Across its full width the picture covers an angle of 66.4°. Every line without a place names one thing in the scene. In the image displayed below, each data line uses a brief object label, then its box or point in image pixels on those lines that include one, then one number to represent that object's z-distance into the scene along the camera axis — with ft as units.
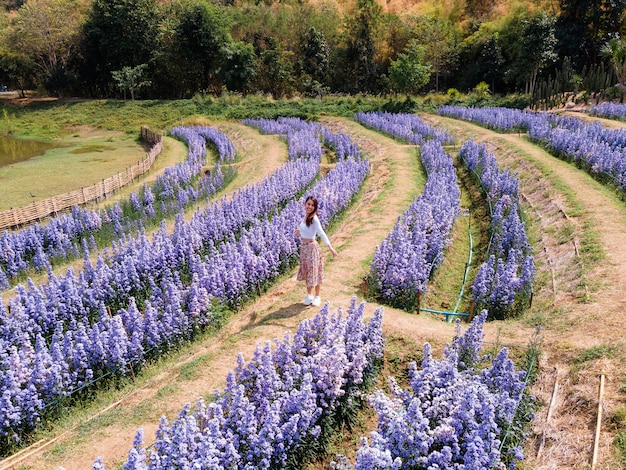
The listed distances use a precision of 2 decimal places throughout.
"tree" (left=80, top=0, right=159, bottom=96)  175.15
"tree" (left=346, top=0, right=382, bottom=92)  159.12
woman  26.99
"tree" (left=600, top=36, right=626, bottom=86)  96.07
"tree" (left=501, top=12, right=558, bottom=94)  118.32
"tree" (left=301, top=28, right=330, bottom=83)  172.04
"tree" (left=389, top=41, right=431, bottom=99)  112.57
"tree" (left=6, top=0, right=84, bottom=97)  172.65
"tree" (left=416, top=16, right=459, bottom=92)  151.84
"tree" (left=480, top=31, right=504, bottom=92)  141.79
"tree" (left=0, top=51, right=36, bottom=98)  187.19
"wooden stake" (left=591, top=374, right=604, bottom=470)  16.18
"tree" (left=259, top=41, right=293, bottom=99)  166.09
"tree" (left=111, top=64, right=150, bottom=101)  169.17
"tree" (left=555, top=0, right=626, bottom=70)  116.67
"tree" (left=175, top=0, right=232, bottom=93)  163.94
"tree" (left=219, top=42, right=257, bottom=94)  162.91
